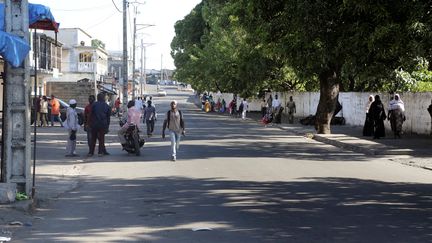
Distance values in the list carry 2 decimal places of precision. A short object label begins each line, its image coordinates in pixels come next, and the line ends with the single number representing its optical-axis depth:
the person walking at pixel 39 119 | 30.88
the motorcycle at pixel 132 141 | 17.47
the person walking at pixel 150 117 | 25.75
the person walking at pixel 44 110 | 30.89
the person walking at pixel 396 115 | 22.62
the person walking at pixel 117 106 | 46.25
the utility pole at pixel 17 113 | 8.93
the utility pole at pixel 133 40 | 52.60
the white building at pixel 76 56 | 68.31
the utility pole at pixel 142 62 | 81.69
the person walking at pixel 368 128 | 24.55
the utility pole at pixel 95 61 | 63.97
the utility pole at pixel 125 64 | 33.38
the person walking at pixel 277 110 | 37.03
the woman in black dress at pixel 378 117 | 22.97
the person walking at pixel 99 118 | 17.08
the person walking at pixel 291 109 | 36.47
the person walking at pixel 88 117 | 17.30
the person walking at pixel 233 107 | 52.12
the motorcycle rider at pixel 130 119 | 17.71
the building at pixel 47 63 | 43.00
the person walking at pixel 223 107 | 62.37
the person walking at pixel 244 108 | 45.03
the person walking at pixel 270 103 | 38.29
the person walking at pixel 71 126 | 17.08
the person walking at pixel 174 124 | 16.08
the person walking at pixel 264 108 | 41.10
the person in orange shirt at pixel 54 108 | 31.50
